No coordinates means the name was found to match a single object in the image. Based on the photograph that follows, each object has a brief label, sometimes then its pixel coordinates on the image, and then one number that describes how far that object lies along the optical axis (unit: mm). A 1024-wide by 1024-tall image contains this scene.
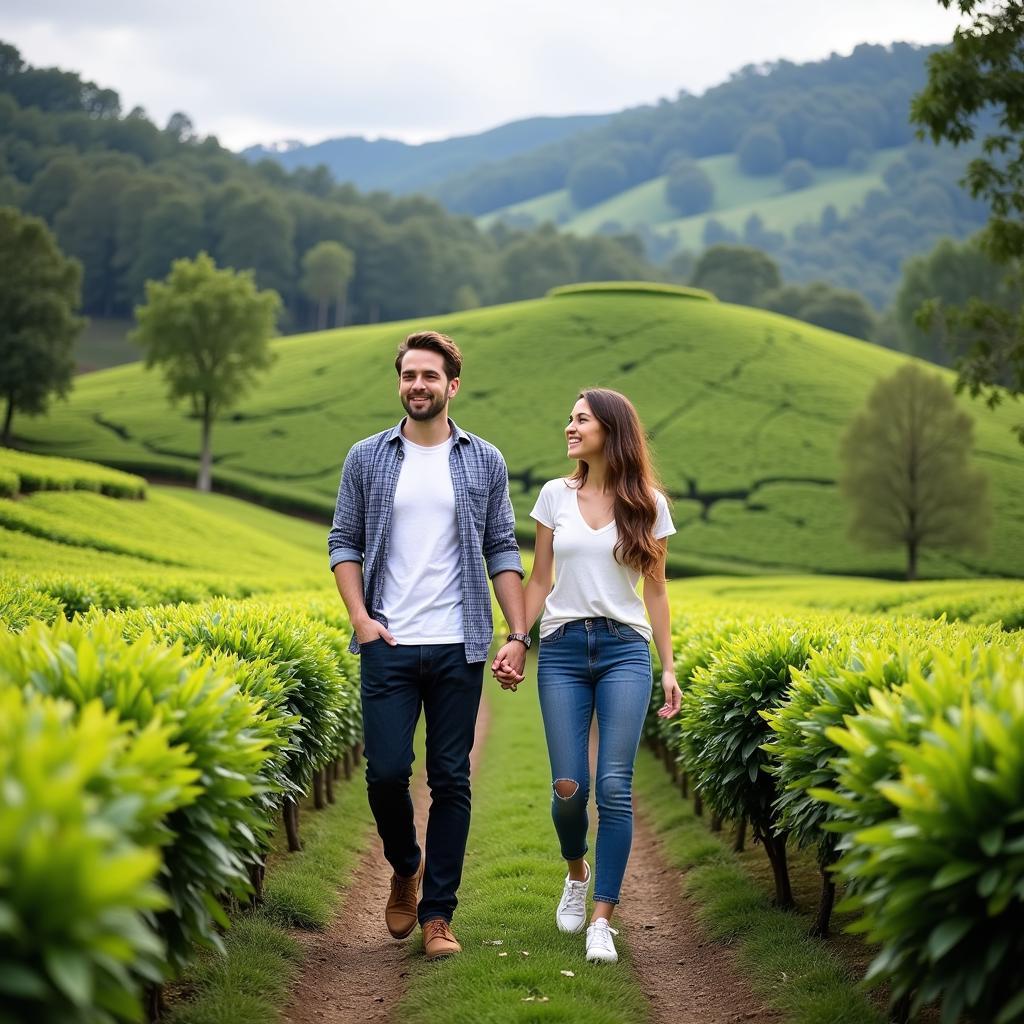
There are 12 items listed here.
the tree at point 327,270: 106750
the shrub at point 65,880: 2785
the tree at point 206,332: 50625
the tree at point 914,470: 42719
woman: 6133
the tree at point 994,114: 16125
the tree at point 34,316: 49312
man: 6062
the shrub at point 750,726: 7398
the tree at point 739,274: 110562
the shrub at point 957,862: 3643
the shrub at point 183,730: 4352
